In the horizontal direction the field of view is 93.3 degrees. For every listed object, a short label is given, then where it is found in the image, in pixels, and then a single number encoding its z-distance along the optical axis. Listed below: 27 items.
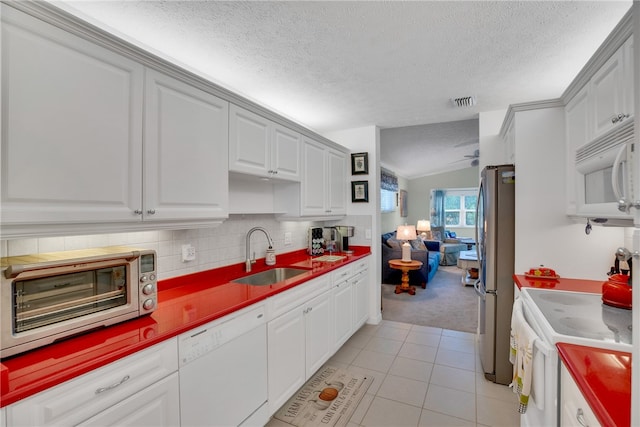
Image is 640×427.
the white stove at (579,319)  1.28
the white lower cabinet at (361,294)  3.27
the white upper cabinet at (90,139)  1.06
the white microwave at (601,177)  1.33
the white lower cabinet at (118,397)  0.95
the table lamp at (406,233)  5.71
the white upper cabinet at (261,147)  2.04
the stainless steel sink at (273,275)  2.59
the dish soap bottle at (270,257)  2.79
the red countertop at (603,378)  0.82
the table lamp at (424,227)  8.02
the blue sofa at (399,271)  5.33
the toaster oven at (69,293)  1.03
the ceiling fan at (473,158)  6.60
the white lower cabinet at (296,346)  1.99
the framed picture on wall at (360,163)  3.72
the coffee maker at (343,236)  3.70
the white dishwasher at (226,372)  1.42
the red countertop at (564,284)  2.01
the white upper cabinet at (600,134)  1.35
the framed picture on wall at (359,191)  3.71
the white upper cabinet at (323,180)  2.92
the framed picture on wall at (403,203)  8.39
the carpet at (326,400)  2.03
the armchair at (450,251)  7.23
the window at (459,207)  8.84
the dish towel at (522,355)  1.42
